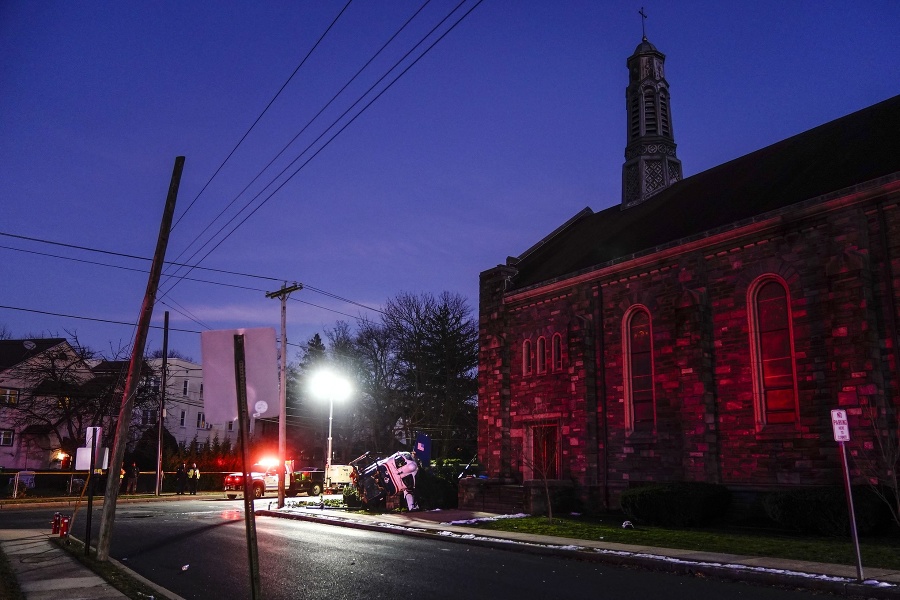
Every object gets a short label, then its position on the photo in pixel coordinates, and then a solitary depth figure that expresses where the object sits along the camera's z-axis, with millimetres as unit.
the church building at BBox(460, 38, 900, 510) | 17578
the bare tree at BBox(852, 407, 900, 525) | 14648
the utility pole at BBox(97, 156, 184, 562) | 13250
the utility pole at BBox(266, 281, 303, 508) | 28000
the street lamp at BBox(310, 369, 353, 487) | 36844
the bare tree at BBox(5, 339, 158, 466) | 46312
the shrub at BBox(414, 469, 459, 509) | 26516
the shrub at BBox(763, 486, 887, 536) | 15344
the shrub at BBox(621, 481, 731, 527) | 18359
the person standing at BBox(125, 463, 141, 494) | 41812
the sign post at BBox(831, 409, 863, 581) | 10609
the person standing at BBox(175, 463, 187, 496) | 40719
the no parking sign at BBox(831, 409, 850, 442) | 10703
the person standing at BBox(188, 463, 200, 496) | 41844
